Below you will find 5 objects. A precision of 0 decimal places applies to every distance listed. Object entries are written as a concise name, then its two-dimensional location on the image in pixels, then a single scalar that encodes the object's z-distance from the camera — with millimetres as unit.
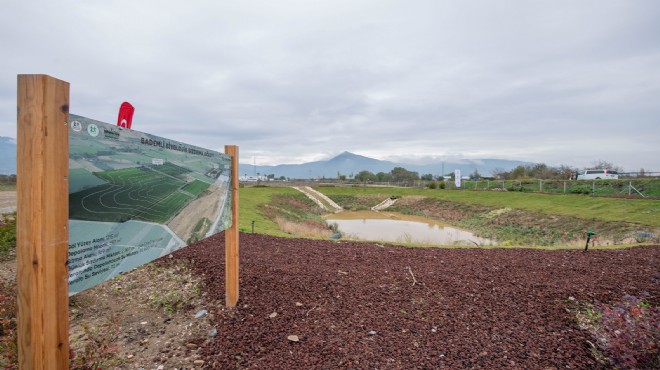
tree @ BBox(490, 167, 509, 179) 60306
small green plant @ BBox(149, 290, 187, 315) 4836
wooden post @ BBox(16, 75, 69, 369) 1837
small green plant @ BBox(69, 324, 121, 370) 2865
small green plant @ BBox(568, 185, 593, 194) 29672
